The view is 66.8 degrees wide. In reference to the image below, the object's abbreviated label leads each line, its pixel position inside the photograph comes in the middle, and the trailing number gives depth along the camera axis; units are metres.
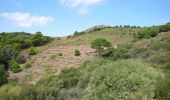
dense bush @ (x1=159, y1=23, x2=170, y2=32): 29.32
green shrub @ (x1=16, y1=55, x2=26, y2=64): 25.94
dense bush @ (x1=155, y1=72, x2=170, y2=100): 8.08
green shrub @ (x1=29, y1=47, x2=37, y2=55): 28.37
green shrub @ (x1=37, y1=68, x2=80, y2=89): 14.71
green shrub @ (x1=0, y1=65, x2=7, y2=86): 18.69
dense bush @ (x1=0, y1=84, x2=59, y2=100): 9.60
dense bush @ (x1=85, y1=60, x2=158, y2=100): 8.21
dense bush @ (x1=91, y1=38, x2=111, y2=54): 27.08
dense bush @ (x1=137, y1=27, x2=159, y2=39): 29.44
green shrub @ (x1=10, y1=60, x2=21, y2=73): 23.09
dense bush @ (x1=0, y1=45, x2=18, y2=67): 25.37
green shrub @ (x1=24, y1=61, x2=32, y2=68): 24.08
